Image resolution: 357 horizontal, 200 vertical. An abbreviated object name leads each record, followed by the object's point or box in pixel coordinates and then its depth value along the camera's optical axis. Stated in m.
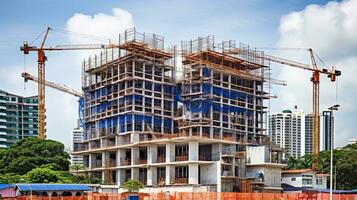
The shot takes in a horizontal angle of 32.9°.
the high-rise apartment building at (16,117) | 168.00
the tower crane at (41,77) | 110.76
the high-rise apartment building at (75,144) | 99.04
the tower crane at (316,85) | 104.38
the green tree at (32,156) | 84.25
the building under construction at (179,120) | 77.44
